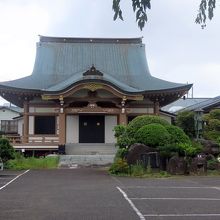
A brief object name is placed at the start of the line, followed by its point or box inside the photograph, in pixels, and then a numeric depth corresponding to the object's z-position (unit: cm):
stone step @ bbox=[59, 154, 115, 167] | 2027
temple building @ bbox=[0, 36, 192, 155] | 2318
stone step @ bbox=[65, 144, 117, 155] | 2294
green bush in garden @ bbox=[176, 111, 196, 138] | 2538
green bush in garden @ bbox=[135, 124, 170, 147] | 1691
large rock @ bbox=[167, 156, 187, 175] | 1518
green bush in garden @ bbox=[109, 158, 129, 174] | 1536
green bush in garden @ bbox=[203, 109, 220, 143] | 2356
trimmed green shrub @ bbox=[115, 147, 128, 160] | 1686
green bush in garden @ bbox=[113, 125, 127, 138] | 1829
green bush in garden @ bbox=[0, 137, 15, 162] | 1894
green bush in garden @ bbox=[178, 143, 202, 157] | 1578
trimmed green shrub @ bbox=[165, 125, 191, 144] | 1742
